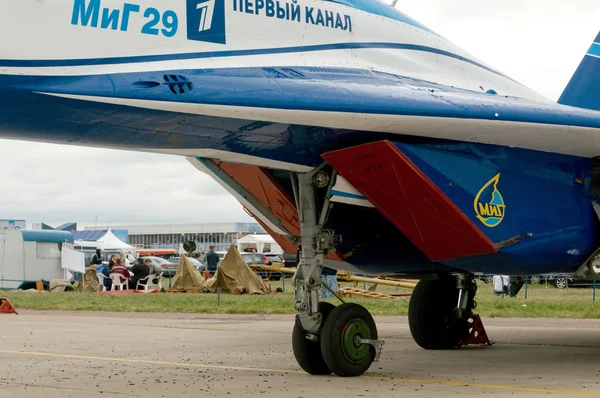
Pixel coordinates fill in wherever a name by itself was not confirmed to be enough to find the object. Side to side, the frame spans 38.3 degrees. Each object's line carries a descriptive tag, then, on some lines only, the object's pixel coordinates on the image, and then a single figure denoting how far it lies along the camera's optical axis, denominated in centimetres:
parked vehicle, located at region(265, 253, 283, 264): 5490
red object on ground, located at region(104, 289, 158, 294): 2727
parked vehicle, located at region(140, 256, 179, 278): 5006
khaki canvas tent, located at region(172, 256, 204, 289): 2811
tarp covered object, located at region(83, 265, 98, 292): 3140
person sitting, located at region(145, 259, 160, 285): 3180
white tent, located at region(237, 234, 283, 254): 6669
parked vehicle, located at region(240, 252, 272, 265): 5026
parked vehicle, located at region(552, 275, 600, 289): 3017
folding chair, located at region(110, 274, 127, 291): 2998
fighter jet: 665
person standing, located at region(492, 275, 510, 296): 2553
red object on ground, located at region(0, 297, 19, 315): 1955
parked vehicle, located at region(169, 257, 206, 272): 5274
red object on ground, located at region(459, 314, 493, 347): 1159
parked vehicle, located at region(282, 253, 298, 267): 4036
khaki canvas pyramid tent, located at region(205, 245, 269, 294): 2633
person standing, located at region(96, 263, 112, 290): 3159
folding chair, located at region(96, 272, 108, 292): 3070
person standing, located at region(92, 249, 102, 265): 3739
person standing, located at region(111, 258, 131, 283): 3002
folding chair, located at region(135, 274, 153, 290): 3018
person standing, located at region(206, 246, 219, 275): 3231
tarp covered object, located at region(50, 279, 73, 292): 3048
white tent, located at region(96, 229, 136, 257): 5891
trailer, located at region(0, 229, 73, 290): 3148
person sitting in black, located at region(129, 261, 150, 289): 2962
